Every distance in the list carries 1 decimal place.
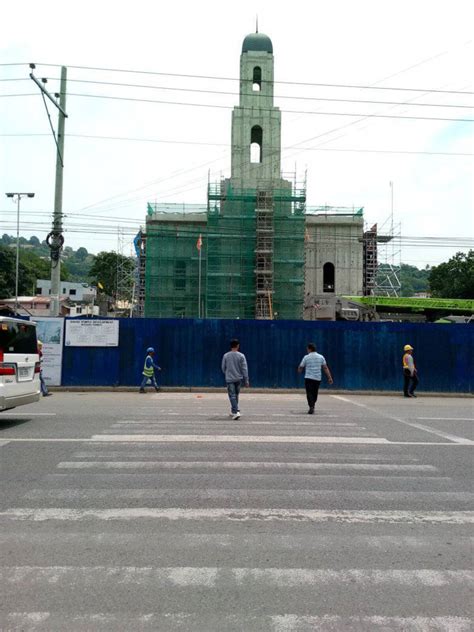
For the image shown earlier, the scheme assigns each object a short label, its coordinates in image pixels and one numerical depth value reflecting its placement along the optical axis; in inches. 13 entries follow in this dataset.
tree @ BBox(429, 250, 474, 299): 2588.6
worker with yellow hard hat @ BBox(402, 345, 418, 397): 682.8
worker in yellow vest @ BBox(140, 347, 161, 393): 693.9
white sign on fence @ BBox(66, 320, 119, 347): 743.1
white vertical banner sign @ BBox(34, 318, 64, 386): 733.9
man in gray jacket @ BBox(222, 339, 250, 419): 452.1
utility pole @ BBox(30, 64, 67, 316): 839.1
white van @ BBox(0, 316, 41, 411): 390.6
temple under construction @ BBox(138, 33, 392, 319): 1732.3
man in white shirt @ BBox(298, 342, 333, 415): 503.5
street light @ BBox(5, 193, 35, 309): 1117.4
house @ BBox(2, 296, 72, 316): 2765.7
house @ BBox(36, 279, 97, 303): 3868.1
